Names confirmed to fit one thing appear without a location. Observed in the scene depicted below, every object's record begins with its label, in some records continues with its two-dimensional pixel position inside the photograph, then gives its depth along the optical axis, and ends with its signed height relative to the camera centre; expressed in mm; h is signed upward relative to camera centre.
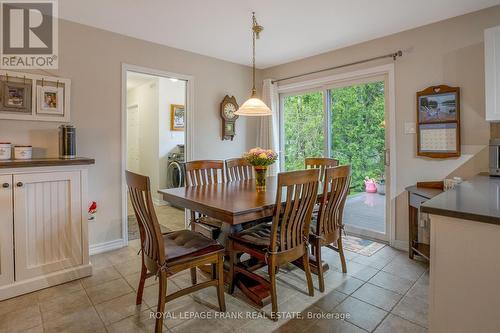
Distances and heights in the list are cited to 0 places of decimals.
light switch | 3079 +416
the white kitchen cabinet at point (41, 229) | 2182 -518
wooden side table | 2756 -493
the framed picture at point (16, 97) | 2539 +649
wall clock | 4191 +769
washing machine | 5105 -68
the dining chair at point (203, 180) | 2410 -142
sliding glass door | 3455 +376
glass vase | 2561 -103
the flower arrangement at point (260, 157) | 2484 +80
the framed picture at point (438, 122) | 2777 +448
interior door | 6117 +624
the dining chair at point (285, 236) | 1874 -534
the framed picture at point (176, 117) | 5430 +972
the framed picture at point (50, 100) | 2711 +665
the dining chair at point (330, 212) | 2229 -392
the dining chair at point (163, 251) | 1696 -567
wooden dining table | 1790 -261
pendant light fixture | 2654 +560
